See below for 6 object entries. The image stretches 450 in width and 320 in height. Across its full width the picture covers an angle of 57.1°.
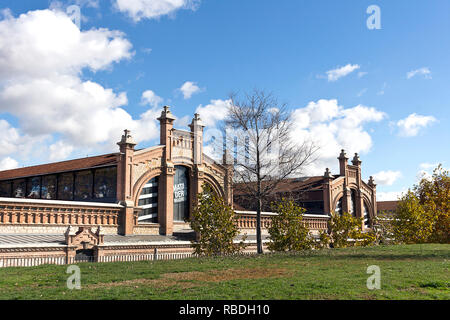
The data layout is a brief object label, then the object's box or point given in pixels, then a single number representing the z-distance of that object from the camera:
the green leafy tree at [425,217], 29.66
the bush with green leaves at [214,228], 21.31
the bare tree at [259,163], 22.05
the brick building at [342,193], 42.22
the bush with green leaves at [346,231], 29.70
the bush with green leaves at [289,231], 23.09
